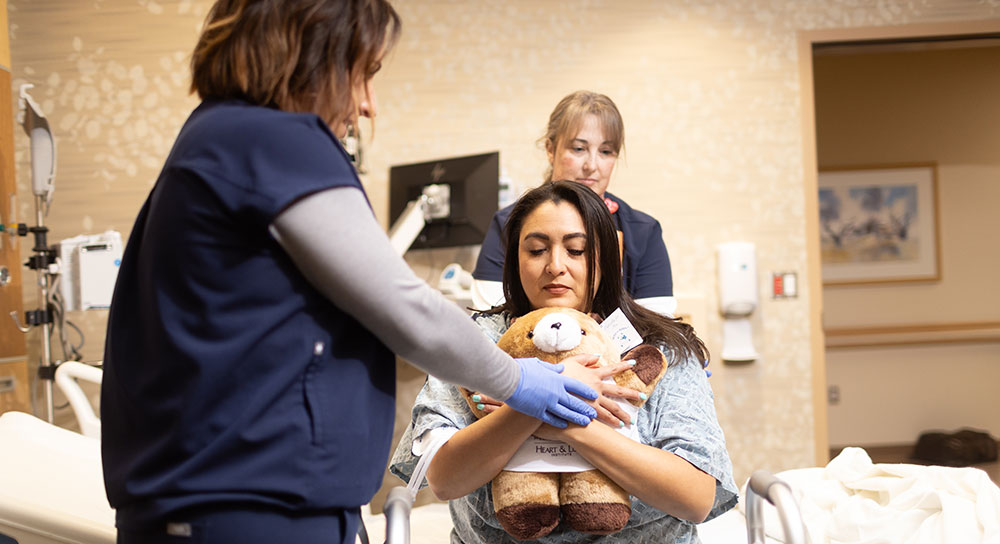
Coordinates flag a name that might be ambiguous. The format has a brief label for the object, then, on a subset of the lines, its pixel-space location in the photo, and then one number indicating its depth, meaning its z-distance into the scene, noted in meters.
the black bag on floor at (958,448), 4.96
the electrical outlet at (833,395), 5.56
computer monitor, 3.53
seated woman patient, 1.27
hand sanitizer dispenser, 3.80
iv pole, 3.05
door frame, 3.93
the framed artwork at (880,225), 5.67
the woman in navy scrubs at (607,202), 2.27
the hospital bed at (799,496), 1.49
